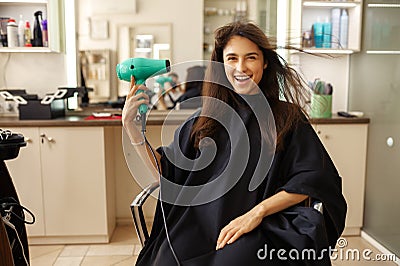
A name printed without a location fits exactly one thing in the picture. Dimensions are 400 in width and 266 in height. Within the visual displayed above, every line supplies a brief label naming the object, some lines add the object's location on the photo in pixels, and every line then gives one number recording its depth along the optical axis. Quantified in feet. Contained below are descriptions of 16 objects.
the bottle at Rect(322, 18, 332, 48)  9.25
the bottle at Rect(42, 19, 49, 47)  9.01
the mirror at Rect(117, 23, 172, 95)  9.13
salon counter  8.21
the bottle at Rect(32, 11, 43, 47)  8.99
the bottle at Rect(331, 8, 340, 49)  9.25
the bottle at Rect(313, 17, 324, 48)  9.24
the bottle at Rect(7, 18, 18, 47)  8.82
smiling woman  4.33
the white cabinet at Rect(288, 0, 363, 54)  8.97
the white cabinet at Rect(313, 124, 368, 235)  8.71
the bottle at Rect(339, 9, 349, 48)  9.21
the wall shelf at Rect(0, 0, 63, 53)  8.92
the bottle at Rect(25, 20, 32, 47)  8.98
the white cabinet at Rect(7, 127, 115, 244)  8.38
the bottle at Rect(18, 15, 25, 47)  8.96
